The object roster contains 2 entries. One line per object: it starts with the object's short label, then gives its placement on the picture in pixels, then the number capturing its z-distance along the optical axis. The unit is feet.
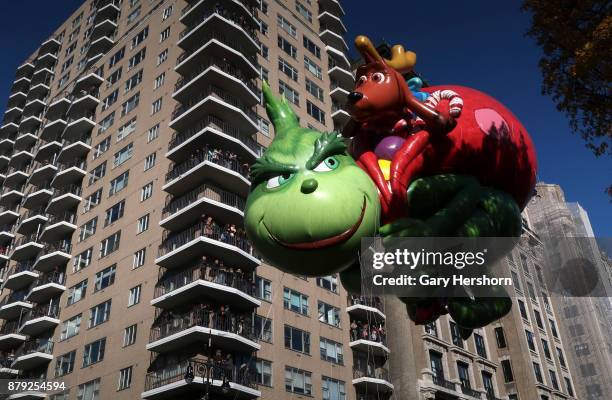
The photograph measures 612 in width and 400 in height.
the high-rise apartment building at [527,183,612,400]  124.57
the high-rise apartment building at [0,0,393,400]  91.04
